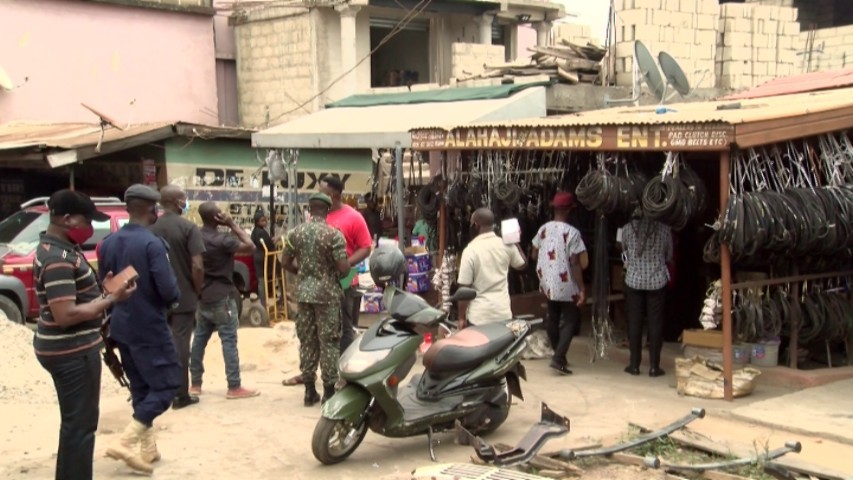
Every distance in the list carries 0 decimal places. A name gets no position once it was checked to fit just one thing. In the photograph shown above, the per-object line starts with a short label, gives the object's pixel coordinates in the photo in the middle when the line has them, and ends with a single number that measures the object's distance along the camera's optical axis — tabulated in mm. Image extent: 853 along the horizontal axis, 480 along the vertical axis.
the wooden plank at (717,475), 5215
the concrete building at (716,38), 12664
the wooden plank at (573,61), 12844
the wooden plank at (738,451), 5164
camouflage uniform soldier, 6898
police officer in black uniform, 5602
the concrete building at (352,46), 19797
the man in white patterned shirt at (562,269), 8367
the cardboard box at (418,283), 10820
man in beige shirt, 7559
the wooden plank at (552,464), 5488
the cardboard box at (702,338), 7867
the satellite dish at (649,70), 10570
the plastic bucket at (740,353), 7867
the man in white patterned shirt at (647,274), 8062
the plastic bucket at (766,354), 7875
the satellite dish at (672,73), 10148
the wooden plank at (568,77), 12243
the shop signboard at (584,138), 6832
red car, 10859
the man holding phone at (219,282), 7441
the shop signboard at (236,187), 15445
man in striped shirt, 4875
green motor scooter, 5758
